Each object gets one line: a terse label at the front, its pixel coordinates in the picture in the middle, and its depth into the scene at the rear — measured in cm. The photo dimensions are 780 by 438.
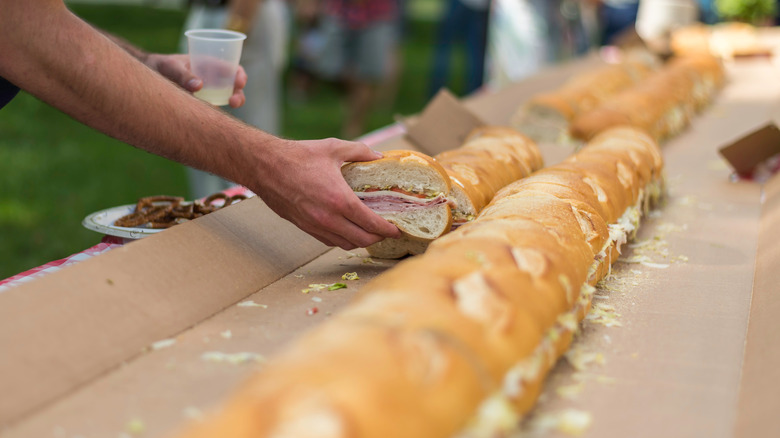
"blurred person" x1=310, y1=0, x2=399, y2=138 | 839
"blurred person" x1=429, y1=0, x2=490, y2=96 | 866
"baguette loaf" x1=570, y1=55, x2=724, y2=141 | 456
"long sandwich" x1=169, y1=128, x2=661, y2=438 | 139
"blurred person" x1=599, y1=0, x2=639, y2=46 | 1052
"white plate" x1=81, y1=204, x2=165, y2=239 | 268
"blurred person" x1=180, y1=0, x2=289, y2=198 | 521
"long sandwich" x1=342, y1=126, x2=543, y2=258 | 274
